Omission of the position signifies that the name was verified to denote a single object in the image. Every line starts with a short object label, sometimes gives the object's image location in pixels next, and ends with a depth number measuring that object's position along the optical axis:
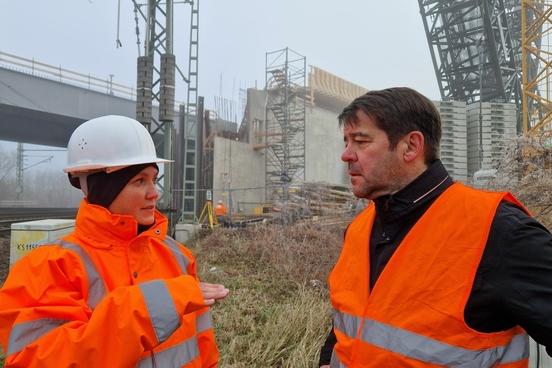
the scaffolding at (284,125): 23.36
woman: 1.30
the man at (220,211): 15.20
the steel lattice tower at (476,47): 20.02
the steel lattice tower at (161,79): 9.17
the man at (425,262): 1.35
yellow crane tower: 17.02
